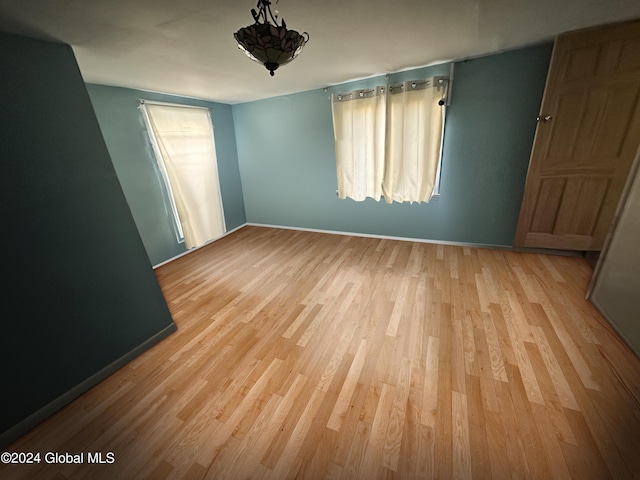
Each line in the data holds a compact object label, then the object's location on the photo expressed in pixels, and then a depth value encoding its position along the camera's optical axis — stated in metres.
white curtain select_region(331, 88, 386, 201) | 3.02
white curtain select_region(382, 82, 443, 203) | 2.74
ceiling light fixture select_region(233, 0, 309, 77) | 1.02
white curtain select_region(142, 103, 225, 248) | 2.96
